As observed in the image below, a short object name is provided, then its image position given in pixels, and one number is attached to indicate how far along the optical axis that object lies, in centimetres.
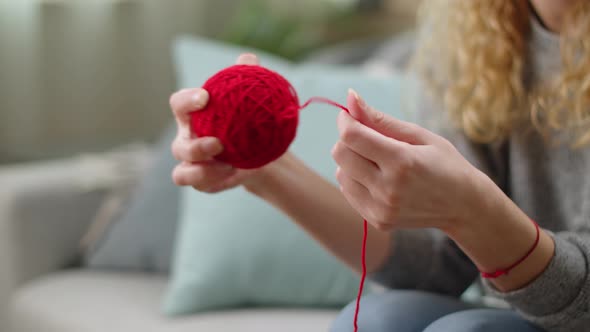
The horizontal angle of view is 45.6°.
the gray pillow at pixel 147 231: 134
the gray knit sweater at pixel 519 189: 89
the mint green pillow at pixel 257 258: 115
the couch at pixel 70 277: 112
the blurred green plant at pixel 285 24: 210
